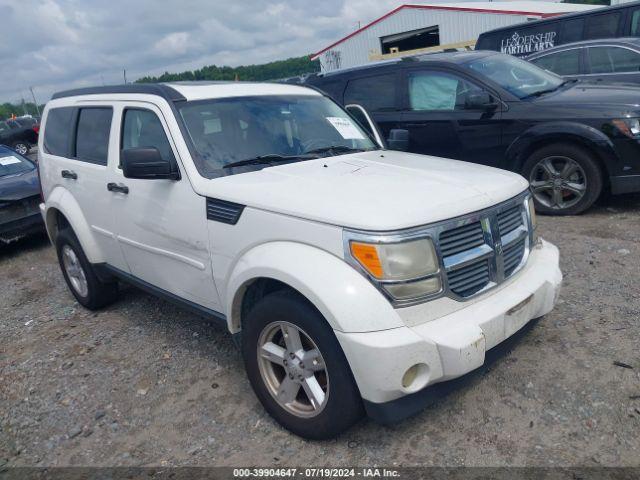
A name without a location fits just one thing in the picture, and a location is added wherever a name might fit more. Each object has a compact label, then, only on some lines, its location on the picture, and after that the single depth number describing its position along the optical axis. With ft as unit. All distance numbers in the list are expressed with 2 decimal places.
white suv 7.59
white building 84.53
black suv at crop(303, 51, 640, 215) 17.40
